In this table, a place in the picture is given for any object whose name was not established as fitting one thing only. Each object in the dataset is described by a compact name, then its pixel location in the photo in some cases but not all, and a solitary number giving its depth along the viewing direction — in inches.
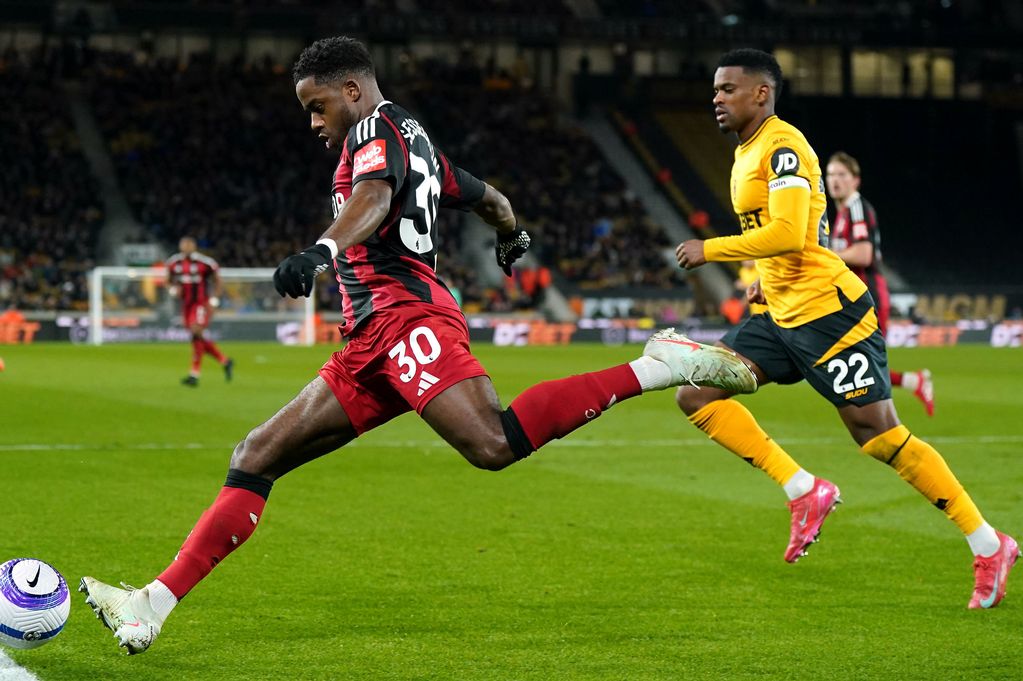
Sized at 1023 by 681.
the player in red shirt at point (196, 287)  1449.3
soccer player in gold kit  441.7
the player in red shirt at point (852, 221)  857.9
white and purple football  343.0
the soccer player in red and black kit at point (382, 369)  347.6
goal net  2310.5
